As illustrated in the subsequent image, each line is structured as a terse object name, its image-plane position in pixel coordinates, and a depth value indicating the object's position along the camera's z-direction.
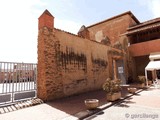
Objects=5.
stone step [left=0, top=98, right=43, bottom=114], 6.15
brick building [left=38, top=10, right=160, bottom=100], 8.24
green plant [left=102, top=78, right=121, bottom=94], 7.95
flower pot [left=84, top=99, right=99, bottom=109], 6.02
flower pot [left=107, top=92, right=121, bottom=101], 7.75
